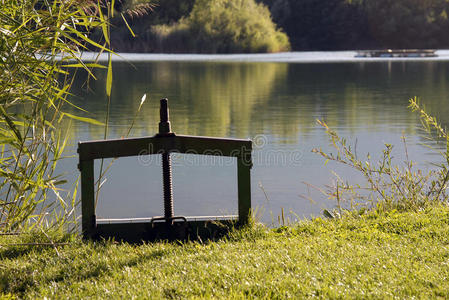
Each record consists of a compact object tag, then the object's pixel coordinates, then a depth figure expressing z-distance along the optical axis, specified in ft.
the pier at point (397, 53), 164.18
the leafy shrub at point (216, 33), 162.20
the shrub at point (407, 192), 20.17
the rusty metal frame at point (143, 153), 16.89
